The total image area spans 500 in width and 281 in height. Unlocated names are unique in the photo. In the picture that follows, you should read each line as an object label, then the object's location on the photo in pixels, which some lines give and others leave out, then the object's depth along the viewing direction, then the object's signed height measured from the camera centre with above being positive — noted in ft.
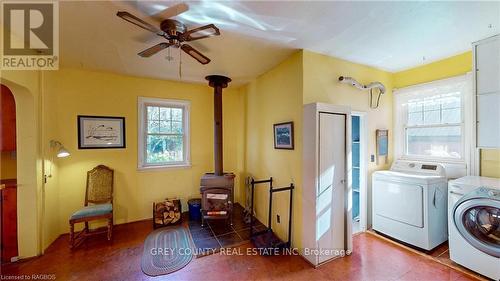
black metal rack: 8.12 -4.55
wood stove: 10.35 -2.65
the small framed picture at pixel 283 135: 8.32 +0.18
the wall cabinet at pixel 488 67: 6.39 +2.45
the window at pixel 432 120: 8.40 +0.86
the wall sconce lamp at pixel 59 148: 8.48 -0.35
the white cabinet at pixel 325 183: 7.18 -1.78
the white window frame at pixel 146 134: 10.96 +0.63
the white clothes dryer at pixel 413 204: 7.74 -2.89
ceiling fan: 4.99 +3.16
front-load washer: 6.06 -3.02
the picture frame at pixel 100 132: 9.74 +0.45
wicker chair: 8.36 -3.12
